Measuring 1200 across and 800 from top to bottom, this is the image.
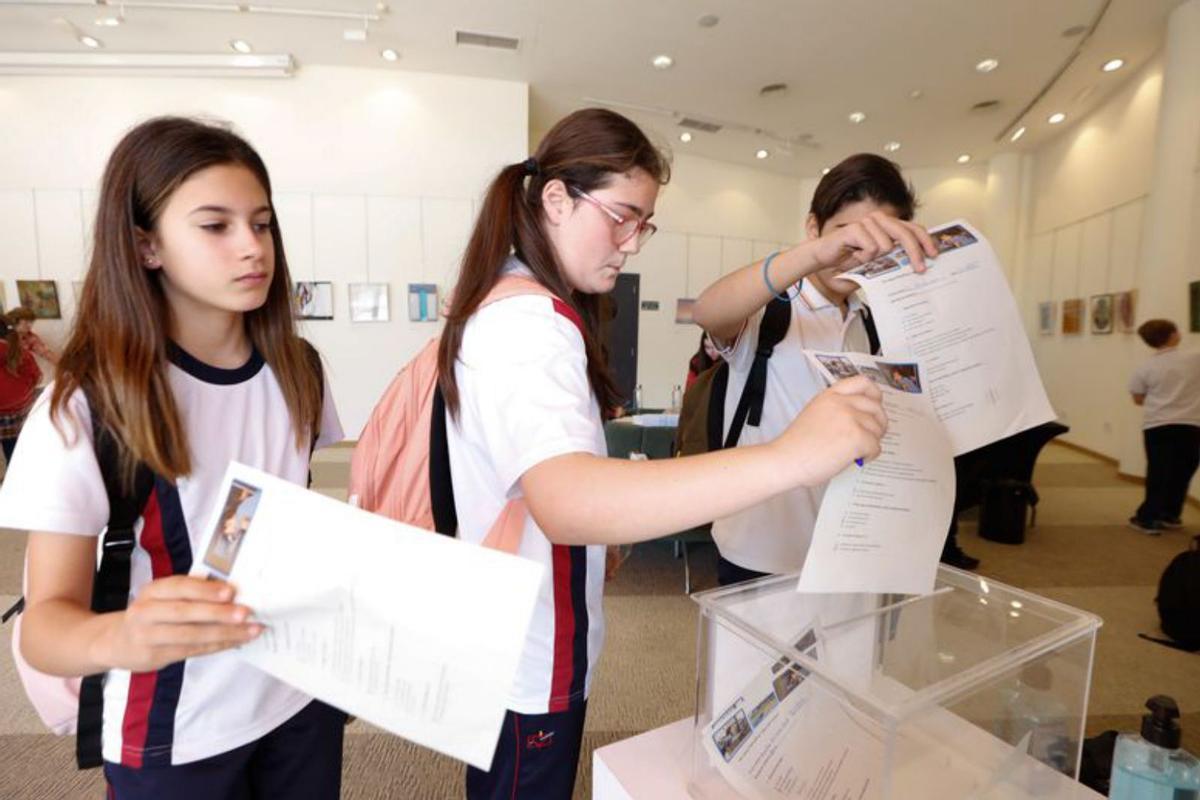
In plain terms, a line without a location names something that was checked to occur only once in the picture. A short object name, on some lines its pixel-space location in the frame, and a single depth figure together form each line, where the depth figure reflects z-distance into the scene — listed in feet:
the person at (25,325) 14.55
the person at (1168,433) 14.44
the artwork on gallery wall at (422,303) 22.41
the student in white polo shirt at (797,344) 4.19
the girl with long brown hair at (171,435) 2.18
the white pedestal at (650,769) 2.44
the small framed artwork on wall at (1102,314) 22.59
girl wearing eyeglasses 1.73
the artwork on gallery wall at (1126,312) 20.77
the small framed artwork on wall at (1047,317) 26.99
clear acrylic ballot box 1.89
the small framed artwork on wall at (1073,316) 24.75
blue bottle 1.93
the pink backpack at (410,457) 2.61
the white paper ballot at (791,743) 1.98
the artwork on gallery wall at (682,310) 28.45
